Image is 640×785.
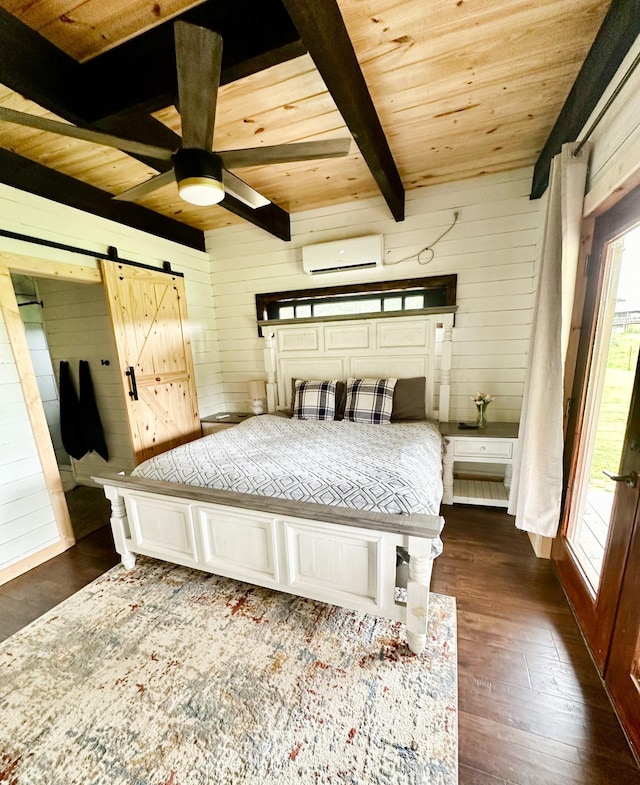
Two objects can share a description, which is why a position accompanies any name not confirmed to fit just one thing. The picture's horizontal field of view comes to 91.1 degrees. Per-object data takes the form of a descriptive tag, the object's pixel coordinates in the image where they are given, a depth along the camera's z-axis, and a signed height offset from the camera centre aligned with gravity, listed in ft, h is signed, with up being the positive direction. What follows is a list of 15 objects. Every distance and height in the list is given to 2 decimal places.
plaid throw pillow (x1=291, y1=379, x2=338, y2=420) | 9.80 -2.07
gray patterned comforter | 5.06 -2.51
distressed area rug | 3.58 -4.80
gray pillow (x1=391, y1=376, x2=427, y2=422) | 9.31 -2.04
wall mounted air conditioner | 9.66 +2.48
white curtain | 5.30 -0.51
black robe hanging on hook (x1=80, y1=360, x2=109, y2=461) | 11.05 -2.49
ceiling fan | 3.26 +2.58
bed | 4.74 -2.84
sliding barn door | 9.11 -0.39
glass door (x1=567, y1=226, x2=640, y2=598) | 4.60 -1.28
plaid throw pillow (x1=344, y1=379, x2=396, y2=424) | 9.13 -1.99
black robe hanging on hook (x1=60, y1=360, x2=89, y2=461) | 11.21 -2.56
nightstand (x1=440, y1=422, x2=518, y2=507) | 8.20 -3.28
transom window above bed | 9.68 +1.11
